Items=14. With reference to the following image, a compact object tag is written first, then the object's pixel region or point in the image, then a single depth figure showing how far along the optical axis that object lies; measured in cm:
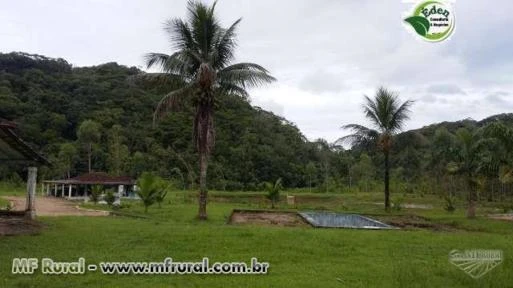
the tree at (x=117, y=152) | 4828
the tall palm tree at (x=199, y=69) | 1822
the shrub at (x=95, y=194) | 2922
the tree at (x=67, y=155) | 4672
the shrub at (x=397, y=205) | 2687
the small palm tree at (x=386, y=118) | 2627
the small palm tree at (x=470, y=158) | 2208
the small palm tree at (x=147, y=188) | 2160
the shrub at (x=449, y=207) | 2553
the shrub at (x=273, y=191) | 2689
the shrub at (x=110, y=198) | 2583
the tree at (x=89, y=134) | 4583
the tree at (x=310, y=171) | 5219
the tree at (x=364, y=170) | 5112
